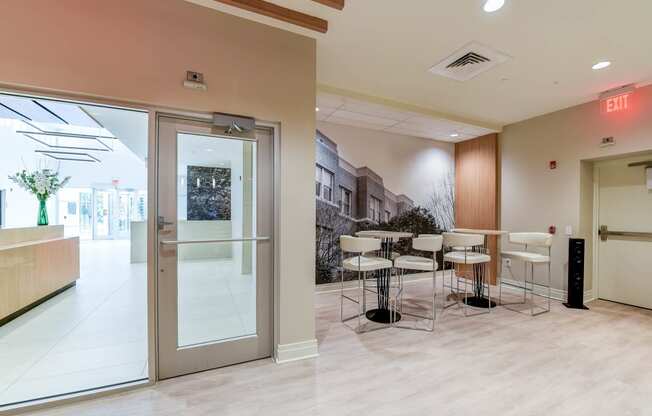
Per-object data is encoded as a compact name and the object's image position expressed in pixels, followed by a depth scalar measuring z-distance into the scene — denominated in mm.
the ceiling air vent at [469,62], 2979
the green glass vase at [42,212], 4398
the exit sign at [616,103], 3863
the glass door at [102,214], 11312
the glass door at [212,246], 2297
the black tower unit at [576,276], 4090
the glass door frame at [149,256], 1994
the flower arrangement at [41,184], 4293
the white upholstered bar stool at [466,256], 3566
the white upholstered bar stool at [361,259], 3072
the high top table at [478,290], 4164
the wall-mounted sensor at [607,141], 3966
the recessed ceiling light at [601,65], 3174
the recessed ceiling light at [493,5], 2236
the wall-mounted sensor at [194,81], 2232
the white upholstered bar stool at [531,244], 3840
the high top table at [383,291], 3509
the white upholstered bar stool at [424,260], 3266
